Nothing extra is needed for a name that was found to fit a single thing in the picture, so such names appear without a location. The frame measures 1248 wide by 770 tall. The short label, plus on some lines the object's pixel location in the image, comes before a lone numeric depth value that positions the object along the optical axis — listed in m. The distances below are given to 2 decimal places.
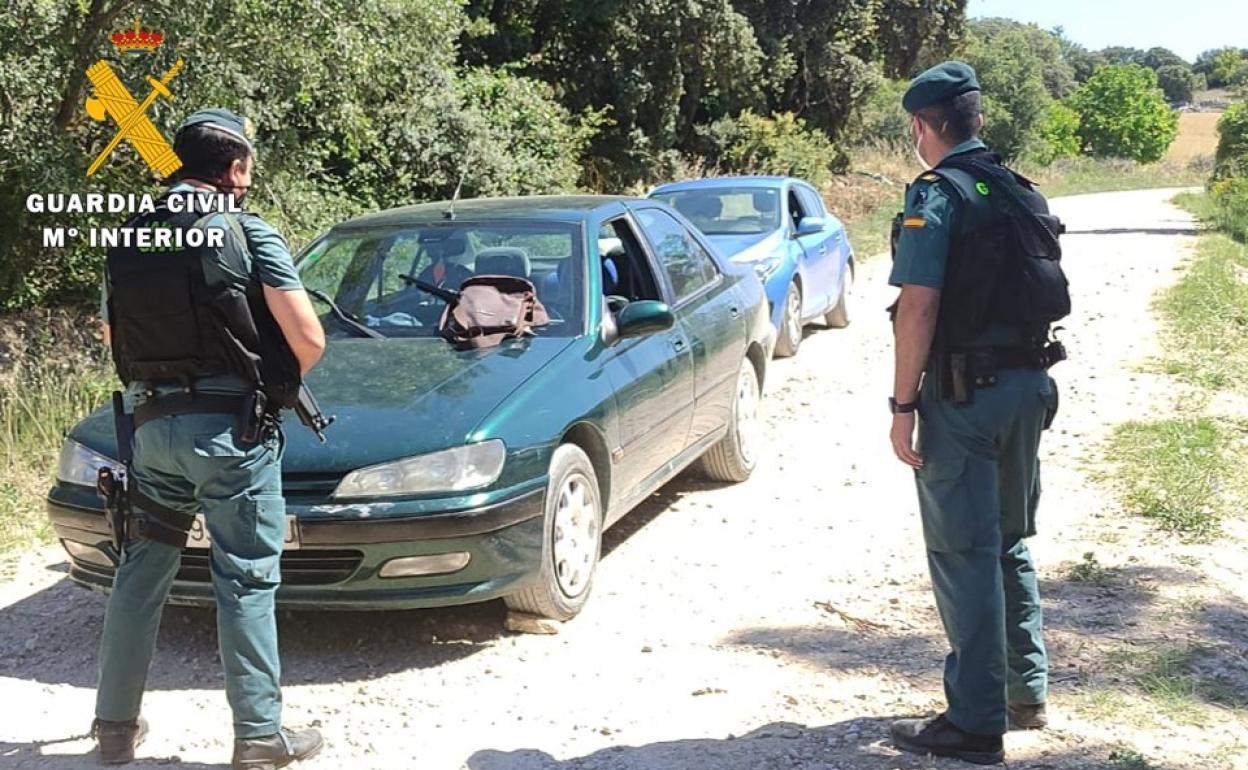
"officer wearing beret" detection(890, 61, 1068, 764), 3.54
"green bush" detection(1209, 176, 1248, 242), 21.28
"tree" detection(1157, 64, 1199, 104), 140.50
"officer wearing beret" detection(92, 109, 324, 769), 3.54
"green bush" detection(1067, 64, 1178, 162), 81.12
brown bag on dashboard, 5.30
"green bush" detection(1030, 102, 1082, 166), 64.75
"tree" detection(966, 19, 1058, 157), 53.50
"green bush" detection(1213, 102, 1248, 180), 28.02
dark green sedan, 4.41
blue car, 10.54
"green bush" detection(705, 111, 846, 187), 27.77
